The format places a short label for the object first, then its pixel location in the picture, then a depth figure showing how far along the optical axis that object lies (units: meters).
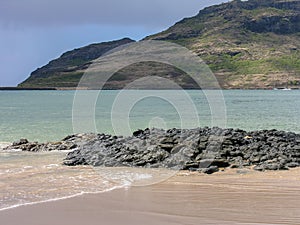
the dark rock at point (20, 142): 25.95
